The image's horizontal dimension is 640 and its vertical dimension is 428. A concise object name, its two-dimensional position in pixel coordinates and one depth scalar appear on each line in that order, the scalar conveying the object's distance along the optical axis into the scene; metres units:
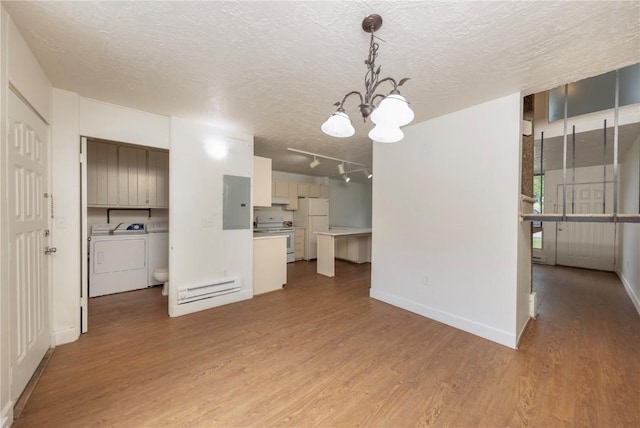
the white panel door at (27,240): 1.57
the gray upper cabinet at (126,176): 3.84
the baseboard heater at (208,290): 3.07
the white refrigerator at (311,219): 6.54
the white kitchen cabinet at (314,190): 6.75
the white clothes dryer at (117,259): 3.70
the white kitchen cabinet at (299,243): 6.48
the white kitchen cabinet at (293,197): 6.35
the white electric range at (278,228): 5.99
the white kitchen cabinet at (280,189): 6.04
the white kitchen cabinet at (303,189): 6.53
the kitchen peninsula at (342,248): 4.99
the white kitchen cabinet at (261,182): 4.05
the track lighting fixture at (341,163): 4.65
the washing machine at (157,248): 4.18
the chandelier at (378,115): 1.31
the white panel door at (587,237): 5.30
